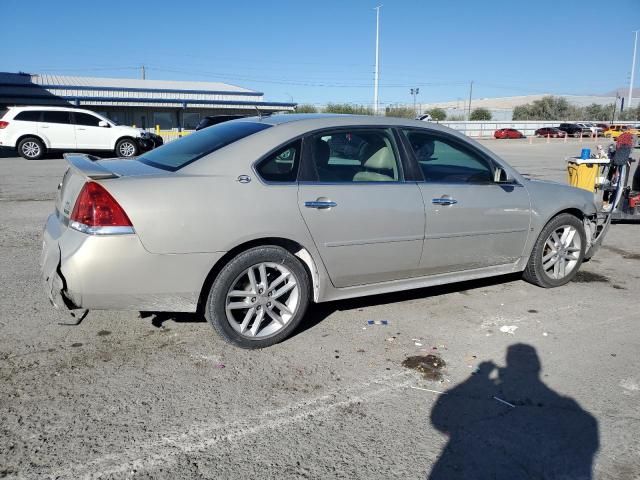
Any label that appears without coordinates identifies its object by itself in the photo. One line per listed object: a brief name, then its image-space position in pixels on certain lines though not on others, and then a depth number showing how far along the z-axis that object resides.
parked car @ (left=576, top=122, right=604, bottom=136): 57.48
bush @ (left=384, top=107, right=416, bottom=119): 60.97
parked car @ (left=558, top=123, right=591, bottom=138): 58.88
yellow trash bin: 8.67
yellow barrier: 28.03
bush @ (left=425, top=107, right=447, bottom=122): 74.53
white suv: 18.55
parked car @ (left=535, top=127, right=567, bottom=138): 58.56
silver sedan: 3.48
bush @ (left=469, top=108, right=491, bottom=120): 89.25
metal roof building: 38.00
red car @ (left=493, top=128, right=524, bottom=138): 56.54
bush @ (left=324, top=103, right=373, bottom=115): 42.64
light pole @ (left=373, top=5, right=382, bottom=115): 46.60
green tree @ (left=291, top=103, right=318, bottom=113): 45.97
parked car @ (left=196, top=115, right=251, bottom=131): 19.34
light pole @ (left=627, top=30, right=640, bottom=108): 73.50
